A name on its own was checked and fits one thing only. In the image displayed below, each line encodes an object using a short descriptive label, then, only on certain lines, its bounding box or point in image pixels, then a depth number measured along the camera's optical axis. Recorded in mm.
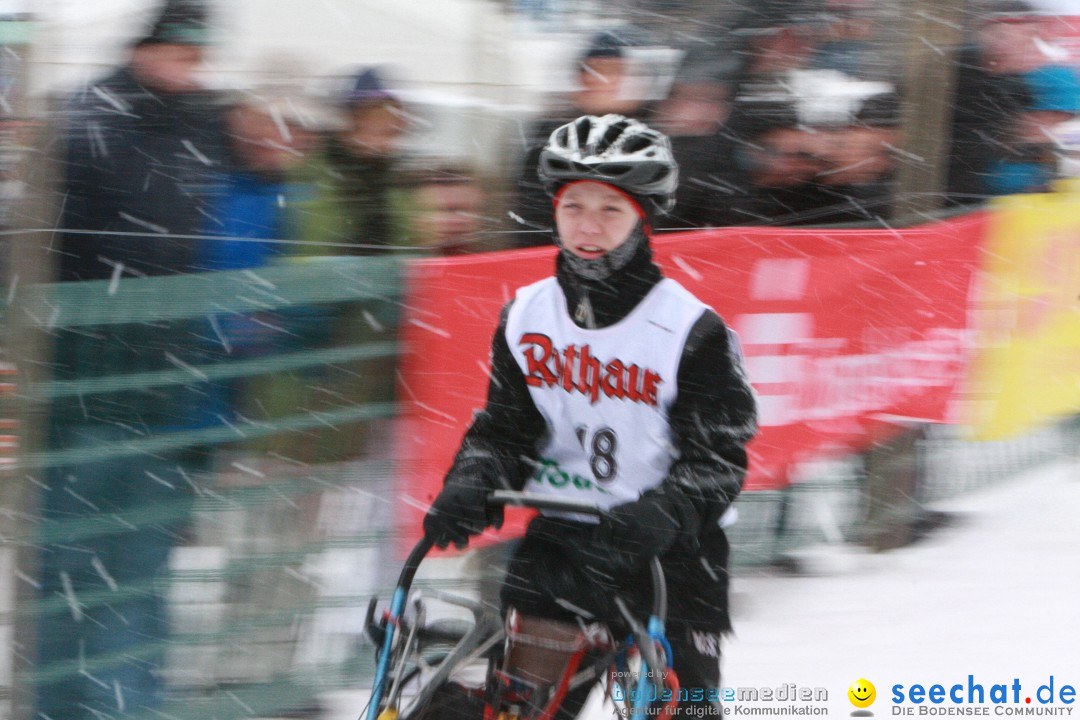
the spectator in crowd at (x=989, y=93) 12937
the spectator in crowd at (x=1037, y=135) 13094
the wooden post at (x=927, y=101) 12531
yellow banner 12758
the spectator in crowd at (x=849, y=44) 11500
